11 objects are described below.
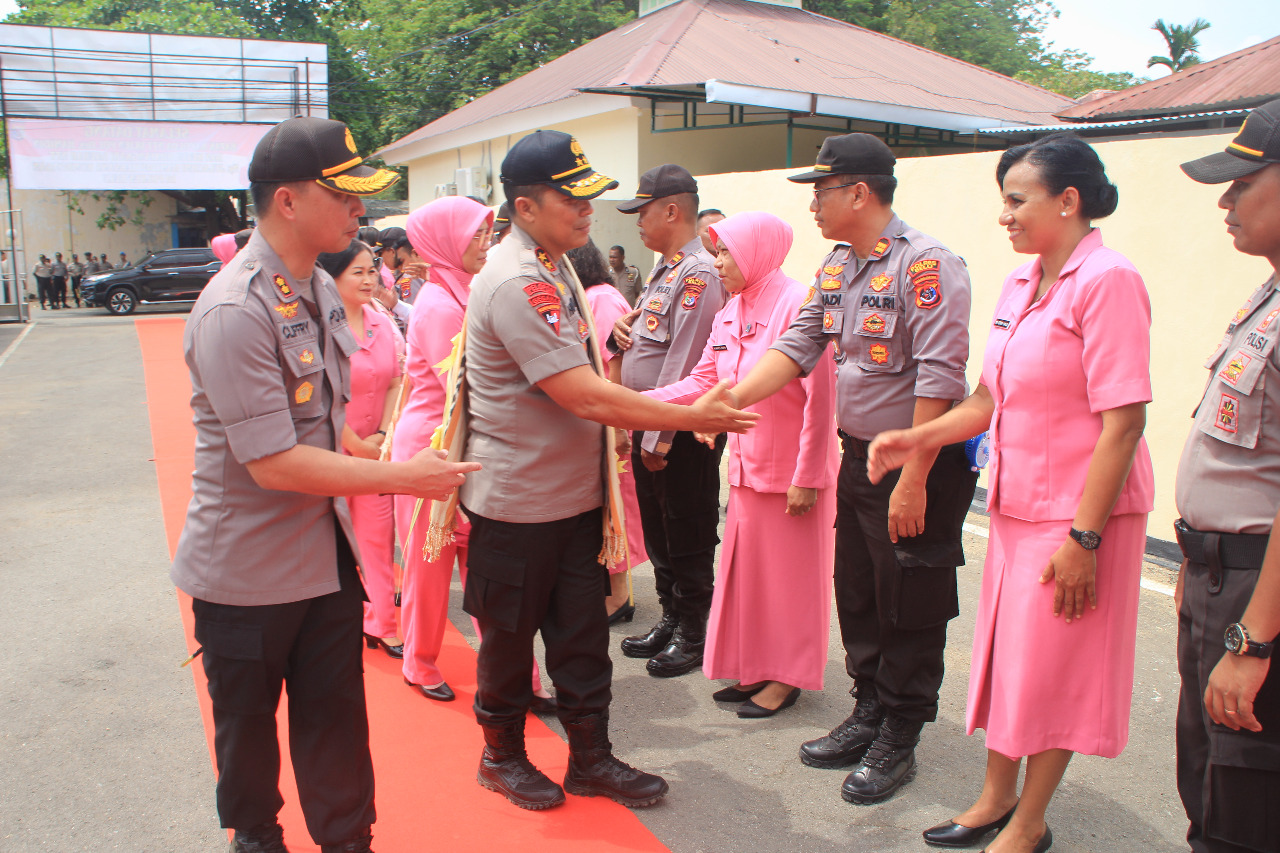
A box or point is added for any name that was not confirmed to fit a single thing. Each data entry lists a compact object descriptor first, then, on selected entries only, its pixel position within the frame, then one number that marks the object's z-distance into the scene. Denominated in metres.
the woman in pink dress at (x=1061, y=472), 2.28
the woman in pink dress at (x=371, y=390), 4.09
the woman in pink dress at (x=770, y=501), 3.44
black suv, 24.48
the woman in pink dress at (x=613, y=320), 4.64
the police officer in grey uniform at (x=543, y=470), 2.66
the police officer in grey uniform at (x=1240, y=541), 1.89
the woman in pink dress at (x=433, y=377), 3.69
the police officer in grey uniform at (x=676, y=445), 4.12
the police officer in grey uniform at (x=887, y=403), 2.82
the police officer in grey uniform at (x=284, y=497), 2.05
